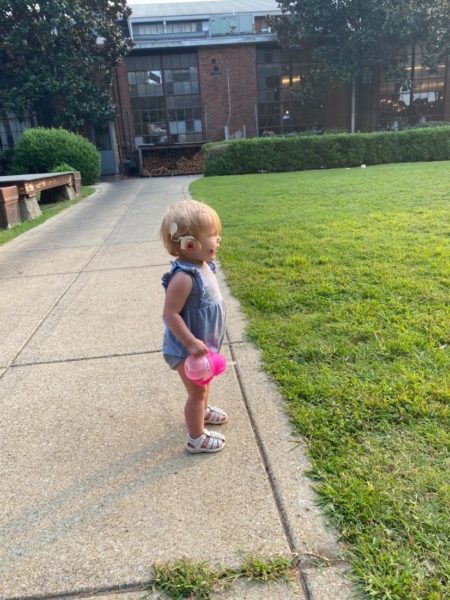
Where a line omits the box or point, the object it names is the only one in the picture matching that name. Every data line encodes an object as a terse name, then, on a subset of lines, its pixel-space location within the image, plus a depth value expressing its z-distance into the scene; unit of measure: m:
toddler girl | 1.81
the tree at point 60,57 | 20.11
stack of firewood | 22.99
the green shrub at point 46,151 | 14.93
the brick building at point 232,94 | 25.58
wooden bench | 9.04
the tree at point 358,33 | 22.86
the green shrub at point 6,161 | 22.17
